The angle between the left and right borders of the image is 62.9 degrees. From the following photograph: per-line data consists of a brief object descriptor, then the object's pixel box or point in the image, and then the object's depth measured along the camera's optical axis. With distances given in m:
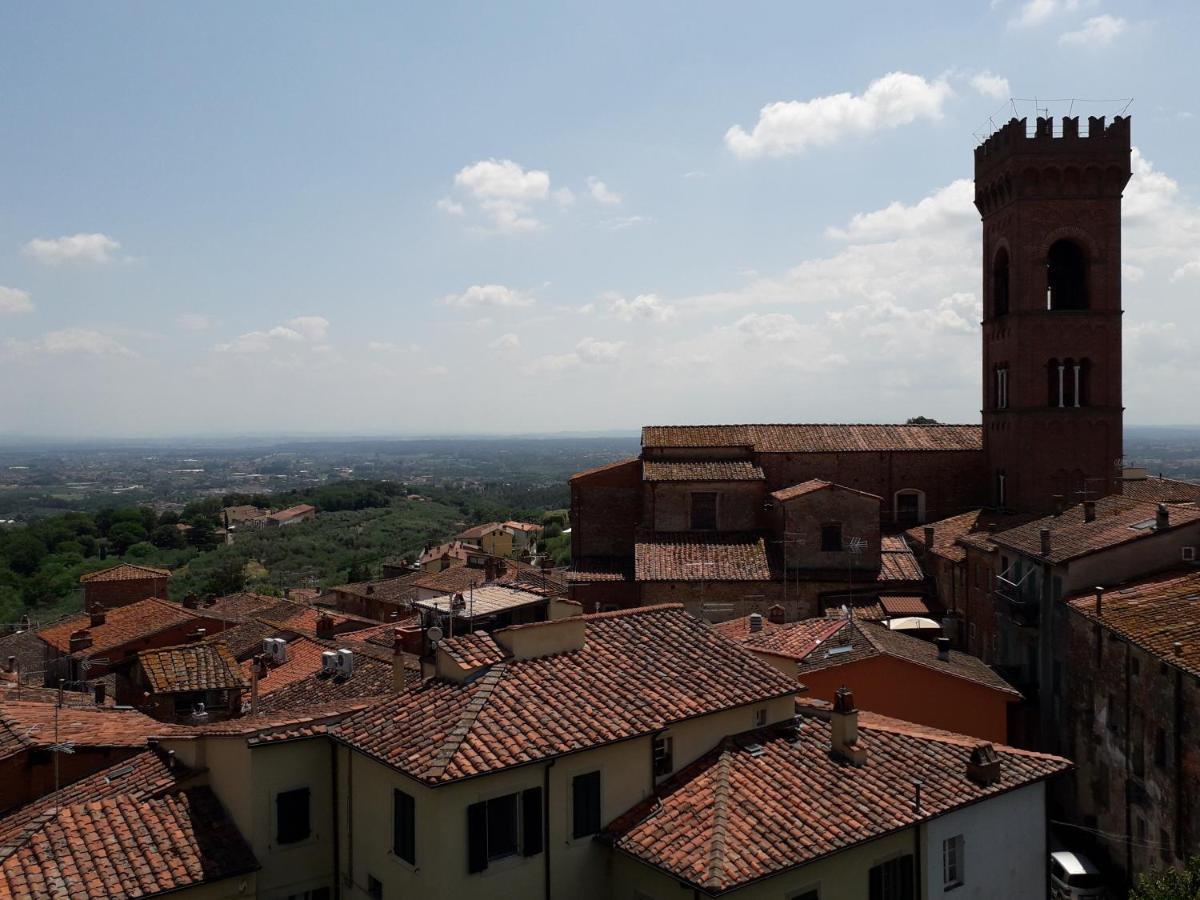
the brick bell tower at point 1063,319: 35.75
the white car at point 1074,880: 19.09
